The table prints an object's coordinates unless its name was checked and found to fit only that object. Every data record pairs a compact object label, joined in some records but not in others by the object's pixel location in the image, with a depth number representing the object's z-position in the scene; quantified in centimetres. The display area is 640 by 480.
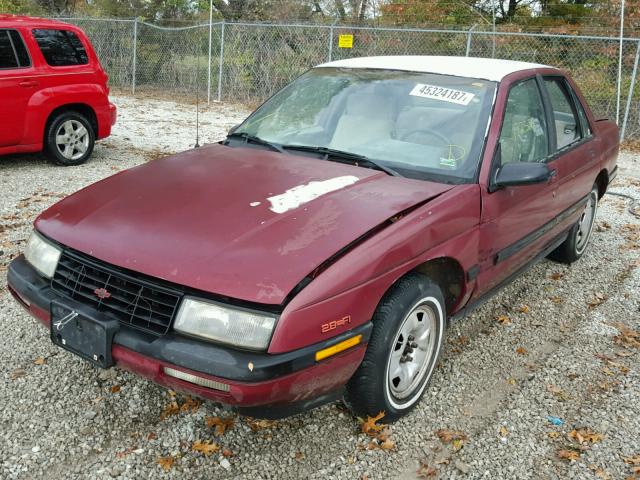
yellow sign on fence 1391
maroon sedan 235
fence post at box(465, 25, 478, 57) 1212
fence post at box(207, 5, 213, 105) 1559
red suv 718
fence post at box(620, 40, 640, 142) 1117
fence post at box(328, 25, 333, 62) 1386
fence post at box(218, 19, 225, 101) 1521
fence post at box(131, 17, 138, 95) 1642
